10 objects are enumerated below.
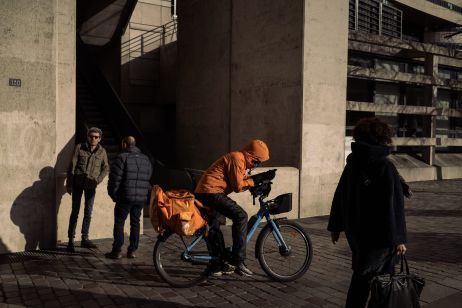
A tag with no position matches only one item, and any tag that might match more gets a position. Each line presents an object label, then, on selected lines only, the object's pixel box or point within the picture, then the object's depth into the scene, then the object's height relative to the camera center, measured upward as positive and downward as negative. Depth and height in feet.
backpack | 15.30 -2.81
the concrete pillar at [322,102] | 29.89 +2.29
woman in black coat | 10.53 -1.77
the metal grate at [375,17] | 55.06 +15.56
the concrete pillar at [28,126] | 19.85 +0.21
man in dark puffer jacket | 18.98 -2.45
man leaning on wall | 20.66 -2.13
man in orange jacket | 15.70 -2.00
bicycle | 16.05 -4.21
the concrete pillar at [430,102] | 53.98 +4.23
